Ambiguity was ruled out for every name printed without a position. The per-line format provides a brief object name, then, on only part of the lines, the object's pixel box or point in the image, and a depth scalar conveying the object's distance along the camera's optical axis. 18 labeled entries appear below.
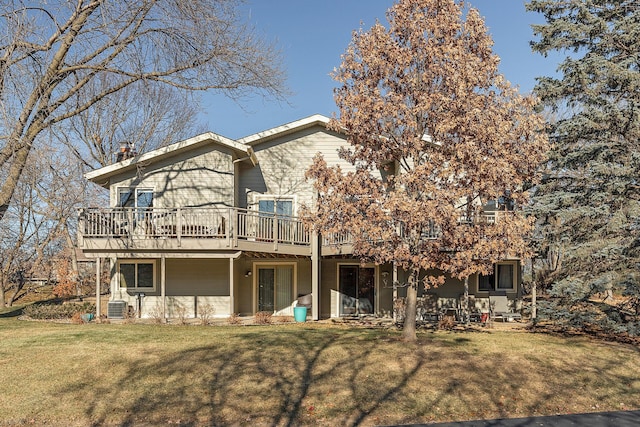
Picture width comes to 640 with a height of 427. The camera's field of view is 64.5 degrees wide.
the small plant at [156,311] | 18.00
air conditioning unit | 17.23
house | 16.44
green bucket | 17.42
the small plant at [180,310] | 18.20
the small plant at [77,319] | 16.68
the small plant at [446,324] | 16.16
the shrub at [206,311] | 17.47
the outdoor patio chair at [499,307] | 18.09
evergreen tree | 14.16
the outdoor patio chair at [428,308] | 18.22
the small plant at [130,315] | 16.87
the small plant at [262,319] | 16.62
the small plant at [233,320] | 16.50
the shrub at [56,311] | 18.39
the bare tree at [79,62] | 12.90
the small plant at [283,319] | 17.44
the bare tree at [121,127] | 32.00
